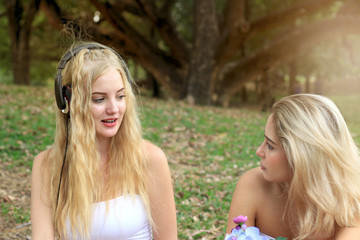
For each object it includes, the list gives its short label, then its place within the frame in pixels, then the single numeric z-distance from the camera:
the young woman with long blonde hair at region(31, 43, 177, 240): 2.35
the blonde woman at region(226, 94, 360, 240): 2.08
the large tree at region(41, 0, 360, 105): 12.67
